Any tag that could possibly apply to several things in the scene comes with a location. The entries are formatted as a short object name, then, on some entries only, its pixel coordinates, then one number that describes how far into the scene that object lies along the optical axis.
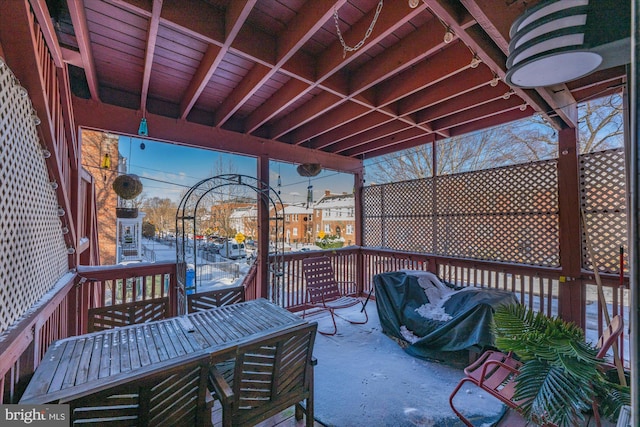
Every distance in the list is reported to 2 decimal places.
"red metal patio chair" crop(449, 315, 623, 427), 1.50
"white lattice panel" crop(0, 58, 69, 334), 1.36
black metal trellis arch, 3.10
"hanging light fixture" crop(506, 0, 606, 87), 1.23
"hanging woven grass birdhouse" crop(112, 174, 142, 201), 3.54
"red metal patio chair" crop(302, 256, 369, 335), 3.97
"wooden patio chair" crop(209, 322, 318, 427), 1.43
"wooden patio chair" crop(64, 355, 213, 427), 1.11
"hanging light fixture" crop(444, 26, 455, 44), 1.77
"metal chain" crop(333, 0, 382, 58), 1.83
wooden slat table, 1.25
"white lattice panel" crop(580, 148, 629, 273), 2.80
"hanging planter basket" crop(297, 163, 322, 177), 4.45
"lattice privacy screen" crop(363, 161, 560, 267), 3.36
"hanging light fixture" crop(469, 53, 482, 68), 2.05
